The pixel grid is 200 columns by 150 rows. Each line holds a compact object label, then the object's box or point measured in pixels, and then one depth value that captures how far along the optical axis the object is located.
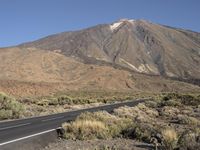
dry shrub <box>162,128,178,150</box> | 12.62
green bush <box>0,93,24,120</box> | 29.33
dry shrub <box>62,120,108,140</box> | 16.25
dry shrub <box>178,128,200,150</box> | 11.97
